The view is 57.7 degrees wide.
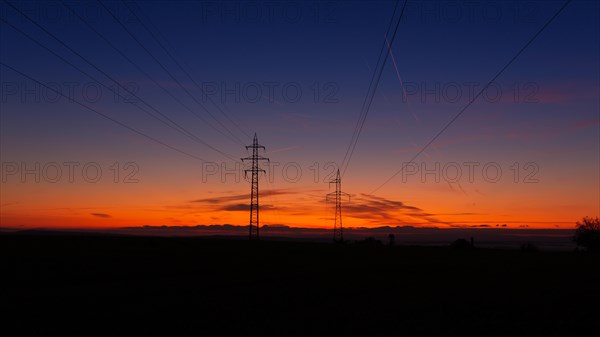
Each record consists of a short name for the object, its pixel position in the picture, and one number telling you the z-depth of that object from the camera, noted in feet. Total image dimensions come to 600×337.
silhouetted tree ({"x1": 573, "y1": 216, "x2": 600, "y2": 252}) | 364.26
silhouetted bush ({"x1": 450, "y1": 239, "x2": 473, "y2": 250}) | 329.72
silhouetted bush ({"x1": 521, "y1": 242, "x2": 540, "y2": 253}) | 342.85
